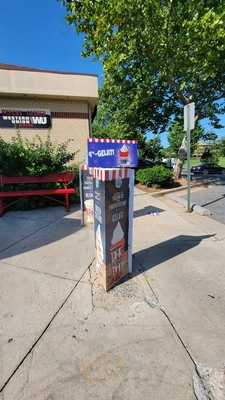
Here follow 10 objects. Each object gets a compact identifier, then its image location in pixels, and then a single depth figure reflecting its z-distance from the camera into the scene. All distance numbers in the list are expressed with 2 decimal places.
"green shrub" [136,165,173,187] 11.73
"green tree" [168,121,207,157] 18.31
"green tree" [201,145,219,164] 36.61
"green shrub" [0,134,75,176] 7.45
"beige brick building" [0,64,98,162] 11.47
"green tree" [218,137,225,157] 59.66
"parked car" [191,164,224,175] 28.03
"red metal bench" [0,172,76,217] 7.16
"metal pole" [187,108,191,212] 6.85
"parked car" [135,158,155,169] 17.87
